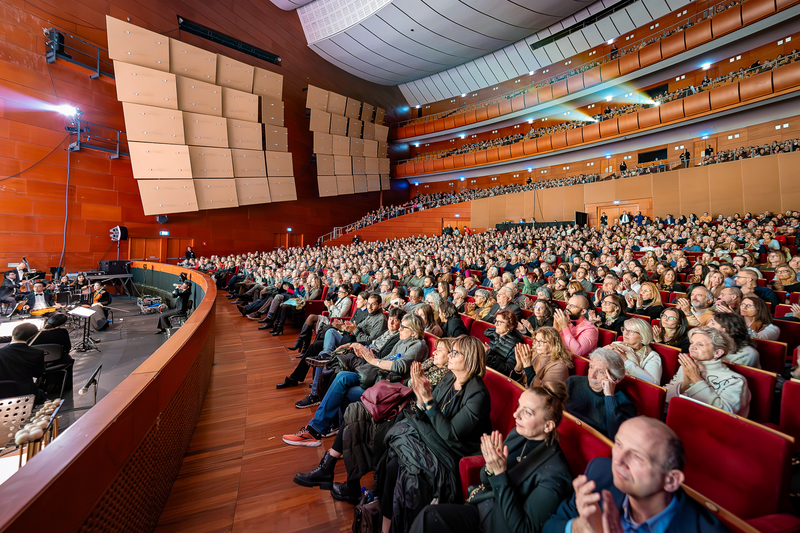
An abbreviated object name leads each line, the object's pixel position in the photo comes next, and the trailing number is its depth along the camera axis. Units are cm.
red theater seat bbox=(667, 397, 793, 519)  104
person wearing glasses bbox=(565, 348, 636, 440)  144
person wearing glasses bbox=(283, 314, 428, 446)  220
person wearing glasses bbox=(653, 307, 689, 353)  219
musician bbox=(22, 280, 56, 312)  628
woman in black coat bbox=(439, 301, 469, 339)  273
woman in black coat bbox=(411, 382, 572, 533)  105
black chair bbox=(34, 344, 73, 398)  319
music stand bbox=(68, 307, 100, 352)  442
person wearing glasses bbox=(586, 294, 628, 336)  262
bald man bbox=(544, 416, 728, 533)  79
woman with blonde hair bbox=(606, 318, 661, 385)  188
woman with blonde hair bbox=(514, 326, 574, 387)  173
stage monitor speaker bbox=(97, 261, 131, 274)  959
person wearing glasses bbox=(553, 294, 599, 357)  225
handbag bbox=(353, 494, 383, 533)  147
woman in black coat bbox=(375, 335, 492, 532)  138
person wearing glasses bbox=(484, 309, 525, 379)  216
